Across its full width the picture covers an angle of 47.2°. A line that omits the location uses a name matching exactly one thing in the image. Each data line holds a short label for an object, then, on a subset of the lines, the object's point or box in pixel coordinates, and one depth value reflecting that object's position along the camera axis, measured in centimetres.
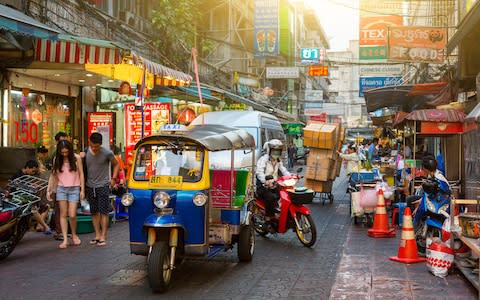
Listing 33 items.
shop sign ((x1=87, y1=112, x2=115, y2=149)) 1498
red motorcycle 927
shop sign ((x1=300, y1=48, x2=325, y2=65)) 3431
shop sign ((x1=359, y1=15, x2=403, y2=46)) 2461
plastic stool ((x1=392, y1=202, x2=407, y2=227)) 1129
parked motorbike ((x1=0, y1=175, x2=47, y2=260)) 793
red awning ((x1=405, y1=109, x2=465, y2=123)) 1112
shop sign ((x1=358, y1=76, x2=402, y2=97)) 2711
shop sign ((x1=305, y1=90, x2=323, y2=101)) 4815
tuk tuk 650
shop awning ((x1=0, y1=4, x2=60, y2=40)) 854
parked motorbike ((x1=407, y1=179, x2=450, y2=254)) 795
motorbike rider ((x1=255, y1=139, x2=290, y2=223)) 952
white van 1584
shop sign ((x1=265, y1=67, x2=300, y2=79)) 3491
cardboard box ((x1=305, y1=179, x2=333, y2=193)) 1586
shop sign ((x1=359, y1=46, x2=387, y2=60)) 2422
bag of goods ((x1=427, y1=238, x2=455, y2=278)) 707
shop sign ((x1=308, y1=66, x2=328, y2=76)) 3669
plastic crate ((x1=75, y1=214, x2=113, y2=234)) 1077
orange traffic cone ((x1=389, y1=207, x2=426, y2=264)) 800
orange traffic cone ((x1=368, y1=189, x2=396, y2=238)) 1045
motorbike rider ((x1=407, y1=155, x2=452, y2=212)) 794
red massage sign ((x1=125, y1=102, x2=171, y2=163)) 1430
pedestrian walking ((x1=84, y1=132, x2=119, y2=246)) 954
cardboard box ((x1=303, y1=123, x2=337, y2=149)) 1528
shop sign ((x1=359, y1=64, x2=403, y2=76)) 3089
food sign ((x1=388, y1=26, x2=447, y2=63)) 1562
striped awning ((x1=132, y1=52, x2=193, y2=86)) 1209
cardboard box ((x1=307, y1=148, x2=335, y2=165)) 1552
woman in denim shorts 927
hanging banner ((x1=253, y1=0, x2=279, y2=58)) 3052
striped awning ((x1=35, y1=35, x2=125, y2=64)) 1129
